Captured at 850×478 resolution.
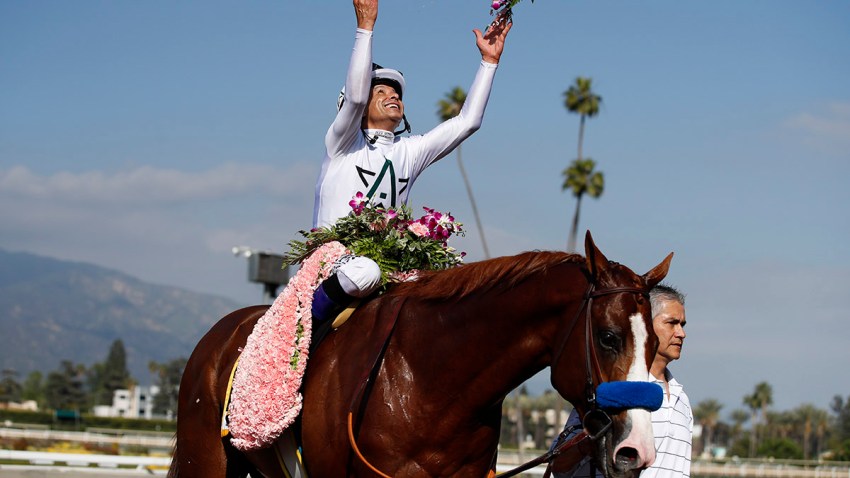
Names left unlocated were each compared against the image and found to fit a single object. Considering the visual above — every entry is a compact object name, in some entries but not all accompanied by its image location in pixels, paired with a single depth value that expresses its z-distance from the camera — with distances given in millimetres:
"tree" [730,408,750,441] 129375
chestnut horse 4508
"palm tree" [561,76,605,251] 49500
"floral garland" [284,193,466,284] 5773
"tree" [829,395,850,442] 112619
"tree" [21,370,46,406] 169062
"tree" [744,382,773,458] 114375
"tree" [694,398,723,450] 120688
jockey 5617
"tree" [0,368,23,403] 131500
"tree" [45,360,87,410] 126938
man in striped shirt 5941
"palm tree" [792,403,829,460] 120862
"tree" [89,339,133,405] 159088
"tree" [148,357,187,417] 132750
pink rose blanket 5480
